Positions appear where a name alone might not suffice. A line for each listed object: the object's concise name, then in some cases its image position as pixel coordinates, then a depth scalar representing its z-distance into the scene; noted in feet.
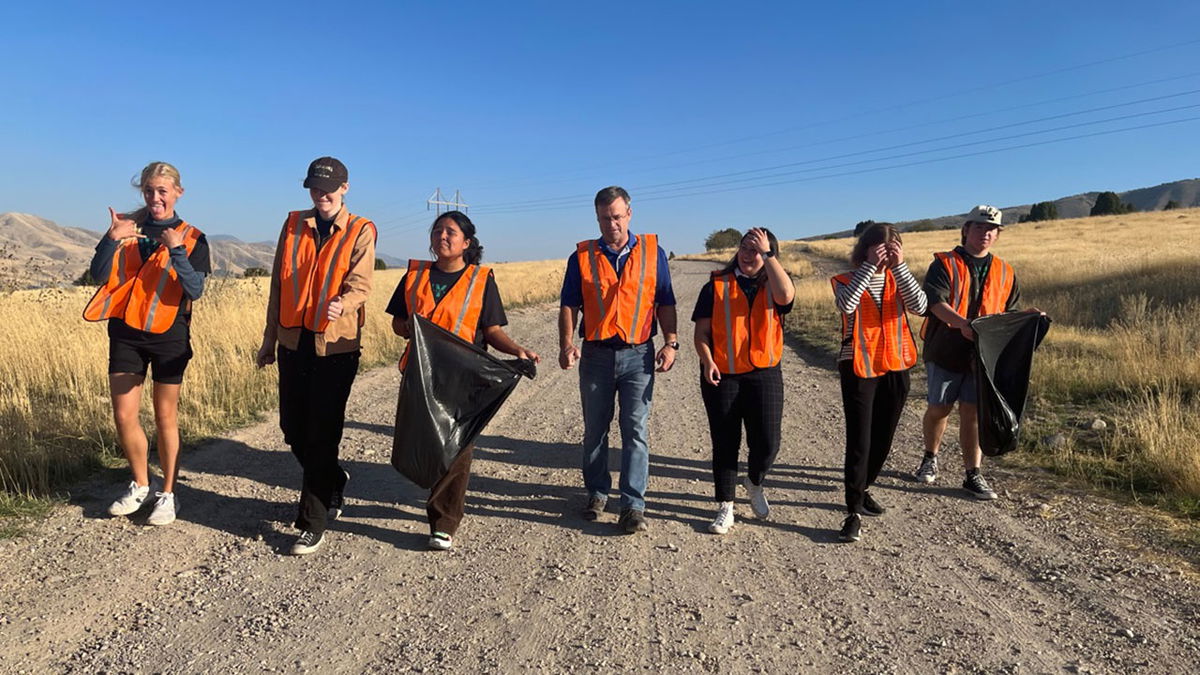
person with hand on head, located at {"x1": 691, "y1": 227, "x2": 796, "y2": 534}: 13.30
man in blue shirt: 13.67
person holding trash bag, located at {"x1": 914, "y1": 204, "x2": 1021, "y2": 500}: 15.08
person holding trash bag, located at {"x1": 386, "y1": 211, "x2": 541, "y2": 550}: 12.71
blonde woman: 12.75
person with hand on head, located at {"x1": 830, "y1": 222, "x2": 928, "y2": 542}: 13.37
